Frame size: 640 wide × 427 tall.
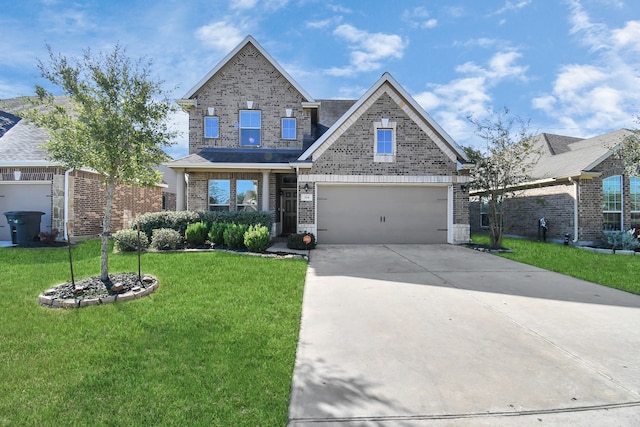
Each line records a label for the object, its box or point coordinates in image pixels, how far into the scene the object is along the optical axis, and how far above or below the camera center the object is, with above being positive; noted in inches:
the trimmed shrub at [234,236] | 411.8 -32.4
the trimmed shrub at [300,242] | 445.0 -42.5
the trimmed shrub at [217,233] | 426.9 -29.8
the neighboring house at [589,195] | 539.5 +32.2
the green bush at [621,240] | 495.0 -41.6
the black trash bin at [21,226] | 451.2 -23.5
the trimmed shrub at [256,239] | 394.3 -34.3
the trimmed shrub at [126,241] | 391.2 -37.5
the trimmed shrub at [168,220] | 453.4 -13.9
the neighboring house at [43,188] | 492.7 +33.8
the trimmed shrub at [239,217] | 474.3 -9.4
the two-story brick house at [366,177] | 501.0 +54.9
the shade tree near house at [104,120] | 223.9 +63.3
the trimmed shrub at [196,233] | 429.4 -30.2
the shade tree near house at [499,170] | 475.8 +64.3
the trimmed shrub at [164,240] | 411.9 -37.8
